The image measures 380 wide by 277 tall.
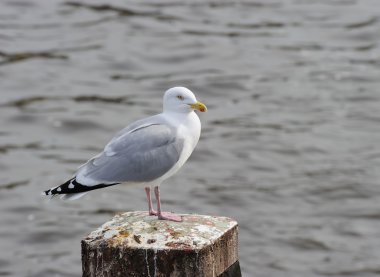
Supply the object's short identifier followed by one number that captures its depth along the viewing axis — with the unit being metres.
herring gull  8.94
